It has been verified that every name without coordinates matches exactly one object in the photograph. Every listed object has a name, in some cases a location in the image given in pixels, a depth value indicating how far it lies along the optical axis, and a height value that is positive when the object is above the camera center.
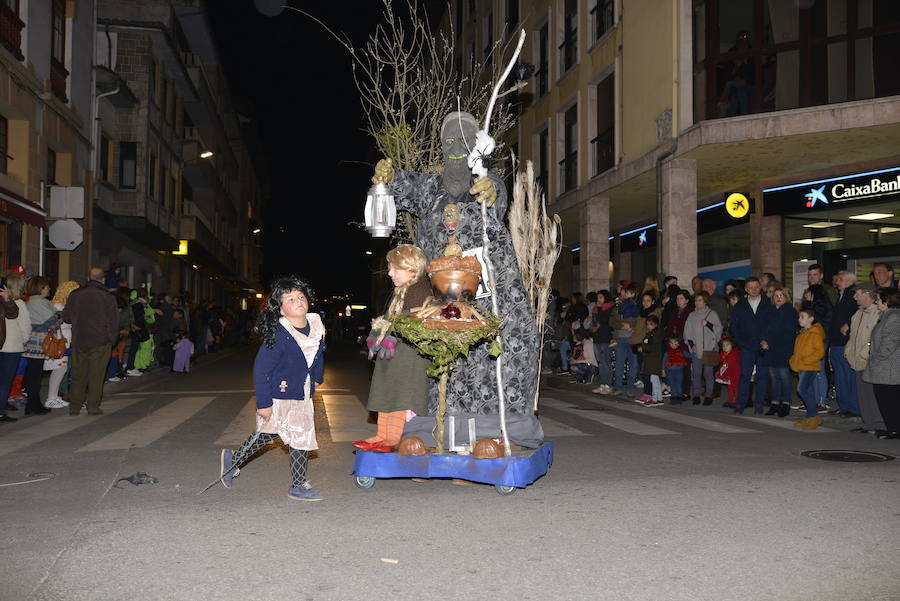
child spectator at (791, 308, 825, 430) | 10.52 -0.48
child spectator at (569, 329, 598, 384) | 15.68 -0.80
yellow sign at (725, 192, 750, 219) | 18.34 +2.62
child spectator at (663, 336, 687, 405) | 12.35 -0.76
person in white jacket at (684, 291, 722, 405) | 12.09 -0.29
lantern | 5.75 +0.77
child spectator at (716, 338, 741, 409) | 11.77 -0.75
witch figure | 5.86 +0.20
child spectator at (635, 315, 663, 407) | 12.73 -0.75
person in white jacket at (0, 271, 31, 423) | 9.82 -0.31
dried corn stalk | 6.79 +0.66
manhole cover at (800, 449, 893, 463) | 7.20 -1.27
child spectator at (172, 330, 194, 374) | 18.80 -0.96
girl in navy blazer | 5.35 -0.42
